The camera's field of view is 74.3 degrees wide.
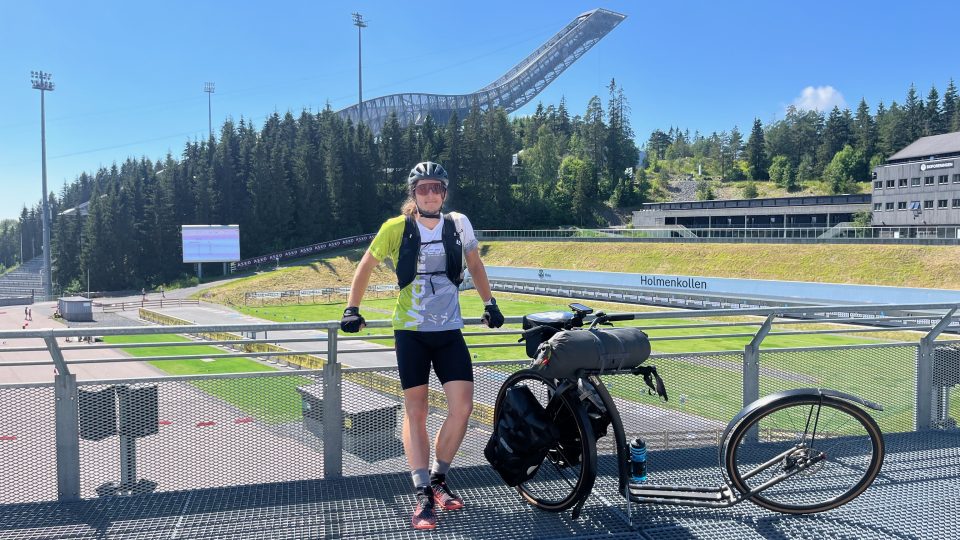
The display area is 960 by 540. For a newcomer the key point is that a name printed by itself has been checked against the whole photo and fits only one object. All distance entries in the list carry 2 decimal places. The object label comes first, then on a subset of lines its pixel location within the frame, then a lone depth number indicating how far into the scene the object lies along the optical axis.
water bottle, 3.46
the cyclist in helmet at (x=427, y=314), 3.61
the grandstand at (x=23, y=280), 98.38
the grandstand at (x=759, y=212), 67.62
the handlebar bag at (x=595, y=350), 3.26
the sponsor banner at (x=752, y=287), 28.44
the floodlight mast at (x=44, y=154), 60.71
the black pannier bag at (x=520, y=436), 3.53
